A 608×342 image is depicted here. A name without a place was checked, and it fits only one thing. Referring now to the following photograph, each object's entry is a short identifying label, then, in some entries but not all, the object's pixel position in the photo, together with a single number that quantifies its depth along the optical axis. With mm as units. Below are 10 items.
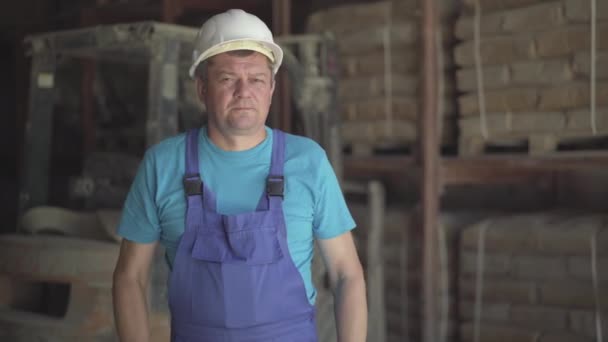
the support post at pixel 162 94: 3572
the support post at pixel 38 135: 4188
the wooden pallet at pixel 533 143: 4520
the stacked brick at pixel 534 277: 4410
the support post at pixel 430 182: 5035
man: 2145
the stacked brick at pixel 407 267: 5188
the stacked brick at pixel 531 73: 4258
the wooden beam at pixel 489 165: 4426
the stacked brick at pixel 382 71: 5184
